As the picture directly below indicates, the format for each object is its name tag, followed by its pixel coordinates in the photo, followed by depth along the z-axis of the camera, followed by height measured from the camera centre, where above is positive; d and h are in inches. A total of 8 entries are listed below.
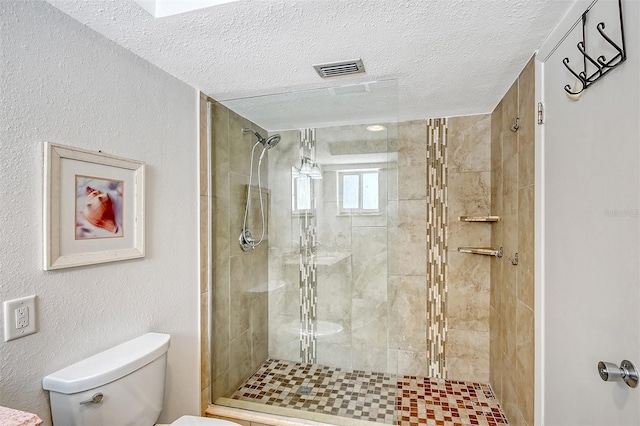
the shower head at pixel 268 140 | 87.4 +18.7
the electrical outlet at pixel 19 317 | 44.5 -13.9
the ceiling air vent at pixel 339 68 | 70.3 +30.5
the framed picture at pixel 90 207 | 49.8 +0.9
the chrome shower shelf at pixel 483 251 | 92.3 -11.1
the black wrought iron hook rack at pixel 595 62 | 38.8 +18.5
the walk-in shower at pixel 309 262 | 81.0 -12.9
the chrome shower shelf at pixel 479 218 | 93.3 -2.0
